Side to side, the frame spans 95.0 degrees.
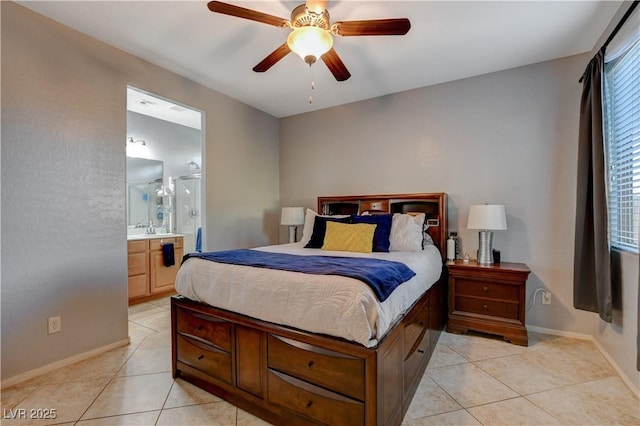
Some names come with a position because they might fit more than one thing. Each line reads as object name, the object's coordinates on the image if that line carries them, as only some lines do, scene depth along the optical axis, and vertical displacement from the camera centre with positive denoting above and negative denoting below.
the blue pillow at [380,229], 2.88 -0.19
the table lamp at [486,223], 2.85 -0.14
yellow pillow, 2.88 -0.26
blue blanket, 1.58 -0.35
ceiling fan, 1.81 +1.20
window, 2.04 +0.48
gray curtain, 2.27 -0.02
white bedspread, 1.45 -0.50
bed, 1.44 -0.75
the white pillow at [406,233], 2.89 -0.23
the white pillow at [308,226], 3.41 -0.18
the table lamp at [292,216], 4.11 -0.06
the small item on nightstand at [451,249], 3.23 -0.43
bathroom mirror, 4.57 +0.36
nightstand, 2.71 -0.87
